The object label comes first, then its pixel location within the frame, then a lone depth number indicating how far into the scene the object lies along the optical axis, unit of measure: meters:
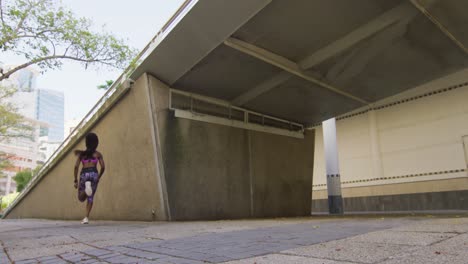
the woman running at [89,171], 8.16
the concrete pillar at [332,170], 13.94
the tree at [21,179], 51.18
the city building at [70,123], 98.47
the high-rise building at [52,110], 146.50
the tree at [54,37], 7.91
